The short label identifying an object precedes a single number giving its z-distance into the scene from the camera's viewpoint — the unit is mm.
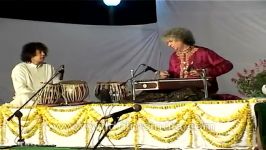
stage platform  4027
